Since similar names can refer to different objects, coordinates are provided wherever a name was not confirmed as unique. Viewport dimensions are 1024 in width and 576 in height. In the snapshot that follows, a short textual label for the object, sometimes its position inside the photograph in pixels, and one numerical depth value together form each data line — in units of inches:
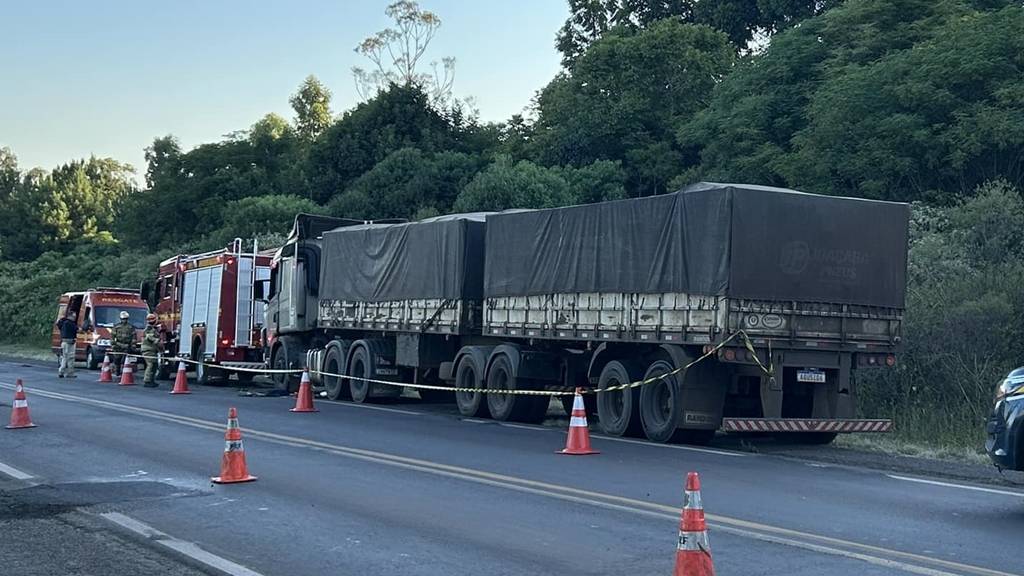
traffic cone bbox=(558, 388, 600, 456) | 560.1
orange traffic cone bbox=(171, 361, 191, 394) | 1019.9
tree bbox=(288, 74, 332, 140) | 3314.5
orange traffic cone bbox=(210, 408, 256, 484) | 453.1
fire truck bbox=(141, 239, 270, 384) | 1152.2
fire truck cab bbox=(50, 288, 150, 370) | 1507.1
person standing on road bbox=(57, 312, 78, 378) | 1246.3
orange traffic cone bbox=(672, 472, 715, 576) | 247.8
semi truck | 592.4
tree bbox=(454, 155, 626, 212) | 1685.5
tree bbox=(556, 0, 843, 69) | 2098.9
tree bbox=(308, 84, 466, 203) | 2327.8
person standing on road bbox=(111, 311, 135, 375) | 1223.5
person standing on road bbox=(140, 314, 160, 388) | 1125.7
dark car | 397.1
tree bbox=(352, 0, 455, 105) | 2807.6
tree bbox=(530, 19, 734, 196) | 1868.8
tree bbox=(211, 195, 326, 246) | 2150.6
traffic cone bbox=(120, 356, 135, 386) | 1117.7
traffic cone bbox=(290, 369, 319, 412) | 816.9
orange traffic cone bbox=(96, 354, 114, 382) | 1179.9
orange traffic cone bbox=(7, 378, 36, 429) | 680.4
